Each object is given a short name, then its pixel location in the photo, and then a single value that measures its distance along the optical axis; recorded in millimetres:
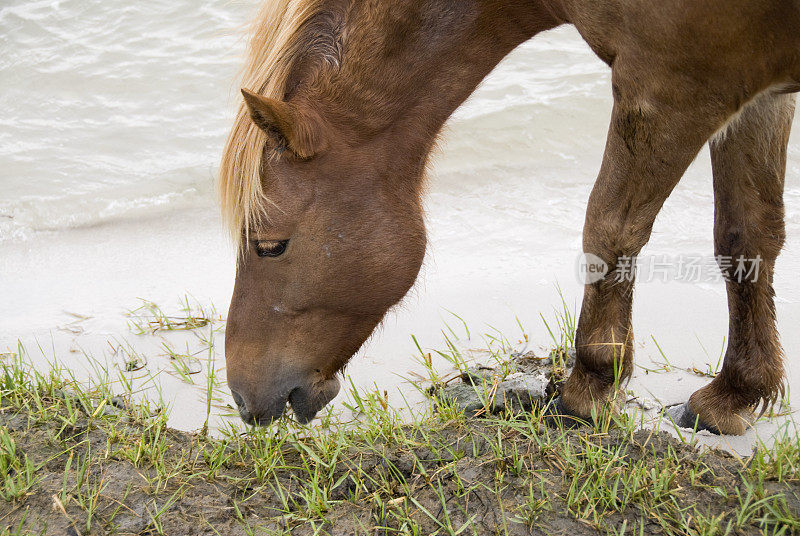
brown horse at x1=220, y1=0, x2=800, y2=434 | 2197
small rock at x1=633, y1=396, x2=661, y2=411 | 2684
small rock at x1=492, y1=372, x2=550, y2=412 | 2576
